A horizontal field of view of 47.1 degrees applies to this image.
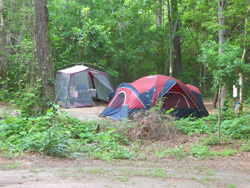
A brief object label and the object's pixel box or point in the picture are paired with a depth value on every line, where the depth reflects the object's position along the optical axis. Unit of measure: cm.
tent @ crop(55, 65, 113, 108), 1477
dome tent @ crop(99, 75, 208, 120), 1025
